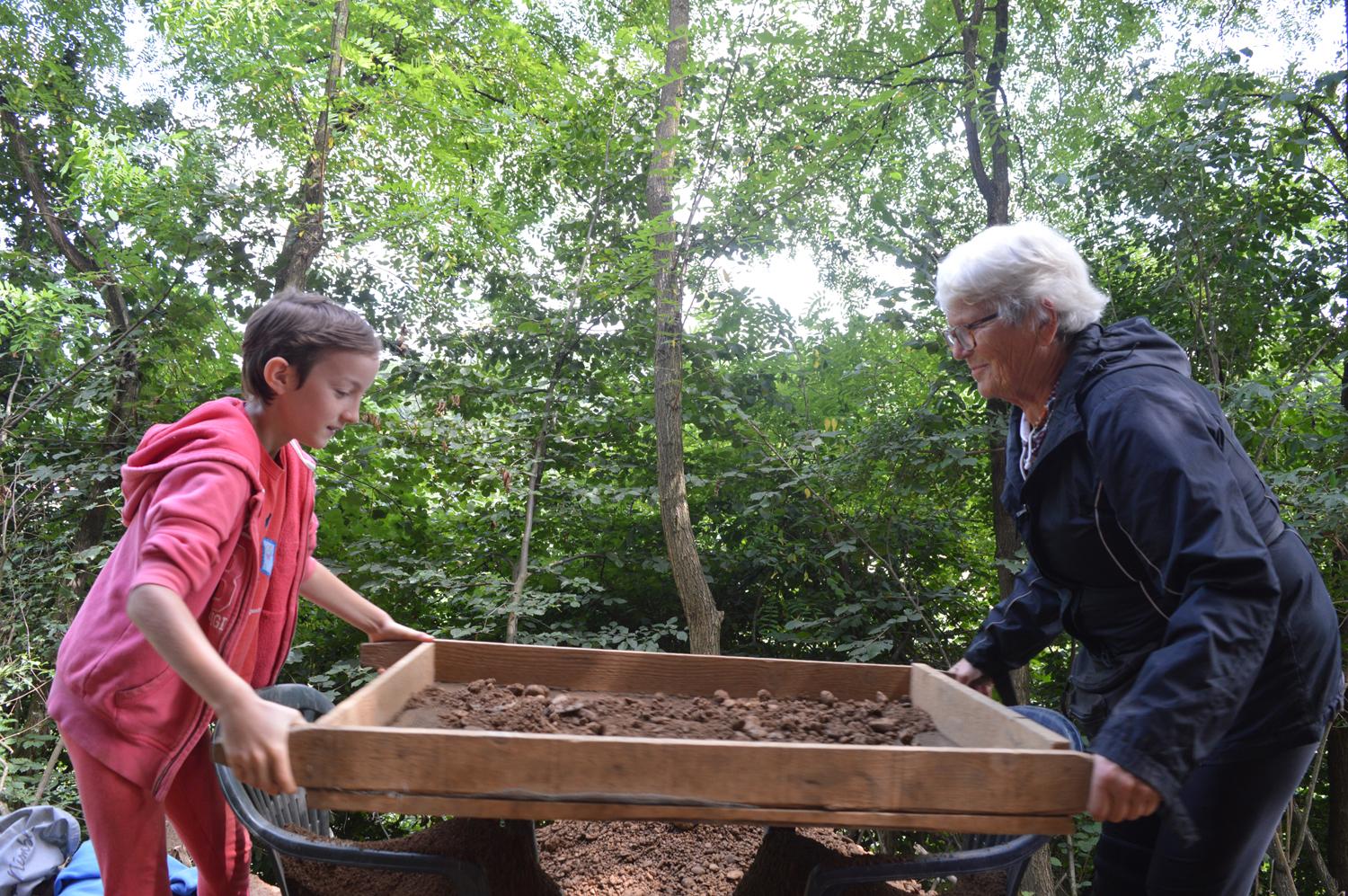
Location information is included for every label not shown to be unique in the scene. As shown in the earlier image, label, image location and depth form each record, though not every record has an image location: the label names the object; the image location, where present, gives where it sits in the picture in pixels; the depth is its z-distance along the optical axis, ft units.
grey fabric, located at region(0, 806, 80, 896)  9.12
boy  4.48
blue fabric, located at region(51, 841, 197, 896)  8.61
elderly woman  4.32
